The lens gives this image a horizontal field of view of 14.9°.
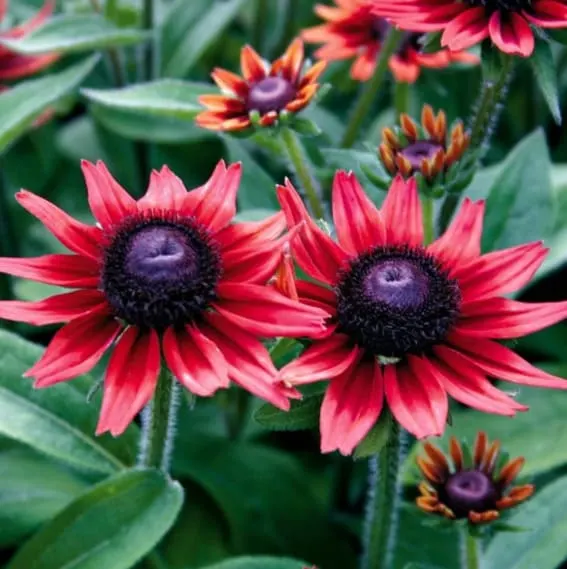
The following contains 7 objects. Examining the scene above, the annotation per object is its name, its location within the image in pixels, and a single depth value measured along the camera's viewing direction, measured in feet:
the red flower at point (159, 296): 1.83
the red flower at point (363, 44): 2.42
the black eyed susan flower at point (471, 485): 1.98
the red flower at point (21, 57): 2.69
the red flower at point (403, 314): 1.85
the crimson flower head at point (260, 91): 2.16
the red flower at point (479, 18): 2.03
